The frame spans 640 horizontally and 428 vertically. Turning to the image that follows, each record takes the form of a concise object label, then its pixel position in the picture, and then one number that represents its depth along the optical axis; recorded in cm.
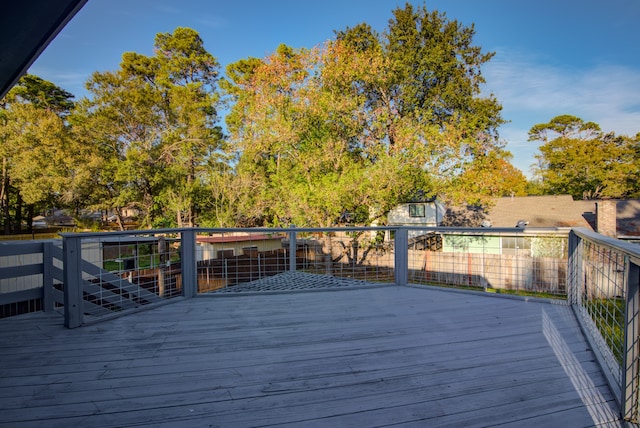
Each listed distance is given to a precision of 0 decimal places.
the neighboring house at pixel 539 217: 1526
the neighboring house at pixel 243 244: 1381
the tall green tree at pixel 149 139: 1752
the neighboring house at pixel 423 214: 1975
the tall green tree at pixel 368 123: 1353
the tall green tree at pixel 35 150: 1680
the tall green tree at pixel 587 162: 2470
